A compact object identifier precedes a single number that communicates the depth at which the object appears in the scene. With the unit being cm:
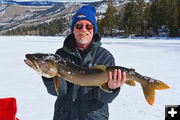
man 243
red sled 287
